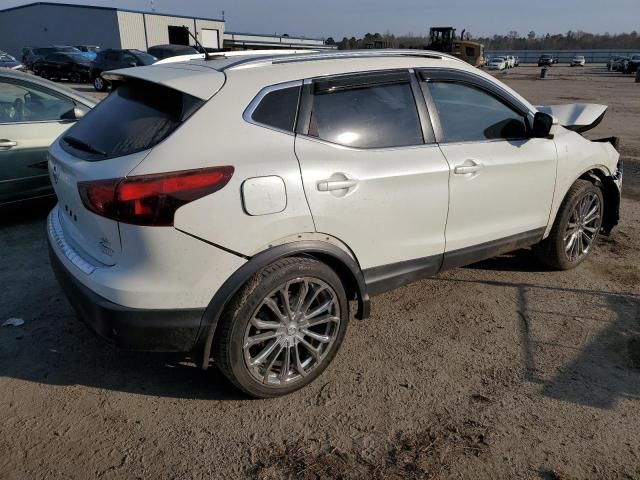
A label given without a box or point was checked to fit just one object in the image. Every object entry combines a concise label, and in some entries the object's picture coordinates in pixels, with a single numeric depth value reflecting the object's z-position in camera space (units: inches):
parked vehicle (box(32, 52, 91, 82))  1013.8
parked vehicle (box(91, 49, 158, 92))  848.6
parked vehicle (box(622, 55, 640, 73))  1833.4
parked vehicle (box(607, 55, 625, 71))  2001.0
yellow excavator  1562.5
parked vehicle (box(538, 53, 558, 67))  2578.0
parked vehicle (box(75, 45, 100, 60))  1110.0
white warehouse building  1737.2
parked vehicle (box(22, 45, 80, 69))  1069.8
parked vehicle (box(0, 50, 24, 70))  746.2
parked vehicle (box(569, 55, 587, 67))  2536.9
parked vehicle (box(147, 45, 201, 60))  887.5
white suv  93.5
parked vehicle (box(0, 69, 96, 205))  190.1
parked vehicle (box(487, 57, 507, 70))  2124.3
